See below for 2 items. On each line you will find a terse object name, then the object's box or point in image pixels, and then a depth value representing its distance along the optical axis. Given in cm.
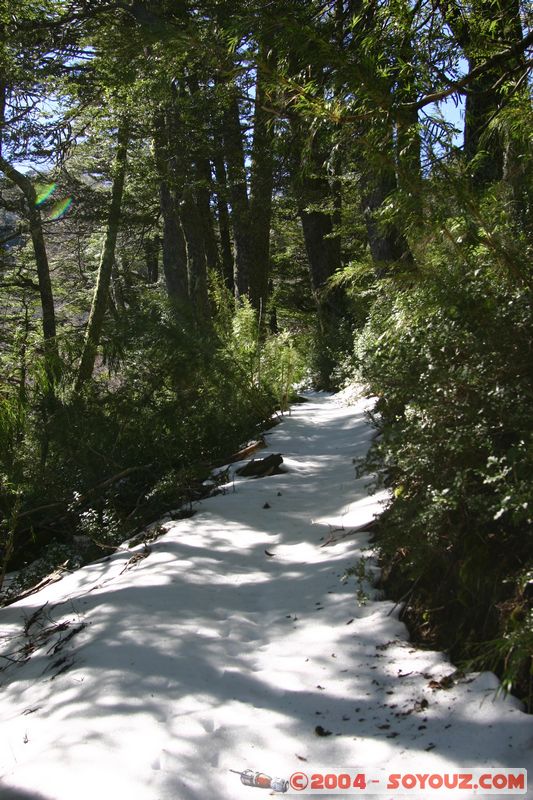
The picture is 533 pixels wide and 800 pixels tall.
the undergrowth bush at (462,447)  226
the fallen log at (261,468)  556
